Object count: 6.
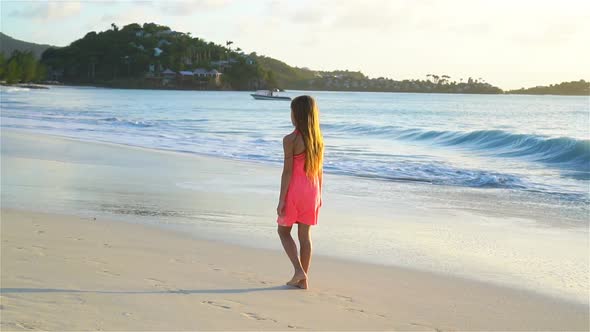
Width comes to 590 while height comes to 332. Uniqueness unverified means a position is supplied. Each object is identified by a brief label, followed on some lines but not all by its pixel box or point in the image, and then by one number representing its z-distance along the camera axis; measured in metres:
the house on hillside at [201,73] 190.00
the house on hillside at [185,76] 190.38
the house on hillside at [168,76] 188.81
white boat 100.34
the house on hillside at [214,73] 189.62
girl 5.38
